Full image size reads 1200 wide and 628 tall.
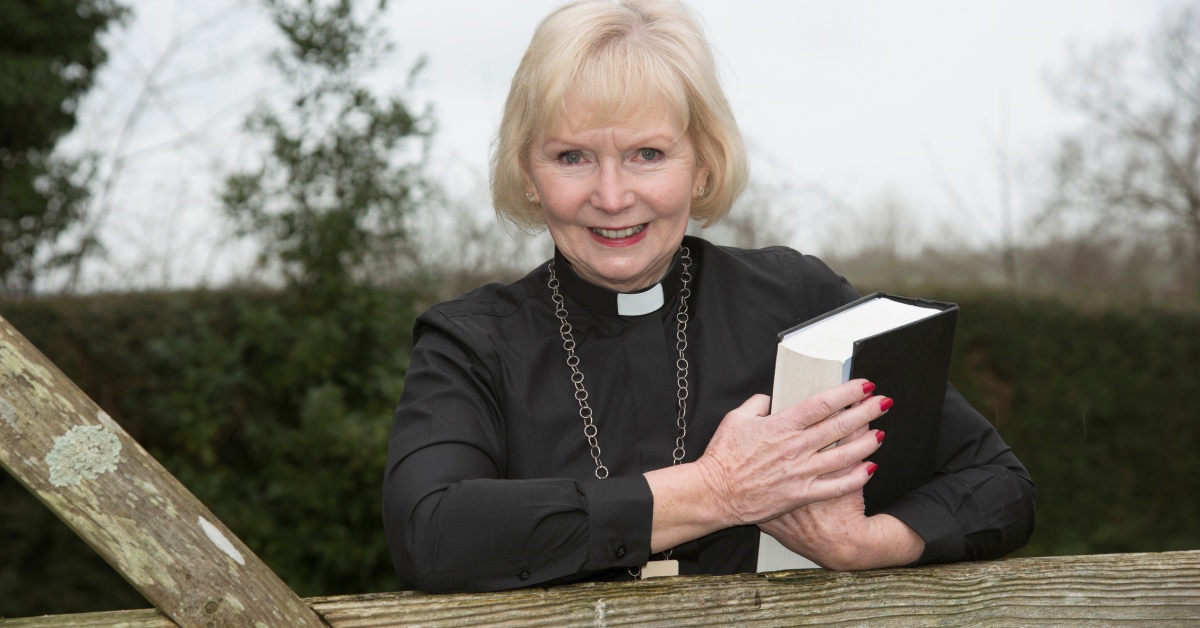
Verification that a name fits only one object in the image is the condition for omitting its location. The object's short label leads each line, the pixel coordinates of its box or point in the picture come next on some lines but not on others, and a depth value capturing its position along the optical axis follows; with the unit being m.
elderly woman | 1.77
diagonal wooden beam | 1.39
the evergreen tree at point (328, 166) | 5.98
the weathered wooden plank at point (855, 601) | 1.57
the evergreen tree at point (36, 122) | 8.32
